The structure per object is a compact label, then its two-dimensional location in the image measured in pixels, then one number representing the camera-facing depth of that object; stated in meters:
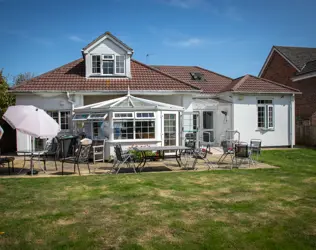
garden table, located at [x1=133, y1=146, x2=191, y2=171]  11.07
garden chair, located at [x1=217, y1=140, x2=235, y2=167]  12.40
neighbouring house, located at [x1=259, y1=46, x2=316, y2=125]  23.39
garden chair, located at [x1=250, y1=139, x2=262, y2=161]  12.67
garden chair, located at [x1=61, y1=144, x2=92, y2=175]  11.29
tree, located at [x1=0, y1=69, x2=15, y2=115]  18.48
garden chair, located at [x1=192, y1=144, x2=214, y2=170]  11.48
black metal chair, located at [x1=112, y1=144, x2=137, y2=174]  10.59
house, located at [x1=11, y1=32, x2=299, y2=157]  14.45
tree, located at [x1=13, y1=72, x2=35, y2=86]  45.66
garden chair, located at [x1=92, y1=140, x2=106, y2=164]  13.88
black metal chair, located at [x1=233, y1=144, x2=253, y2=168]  11.74
